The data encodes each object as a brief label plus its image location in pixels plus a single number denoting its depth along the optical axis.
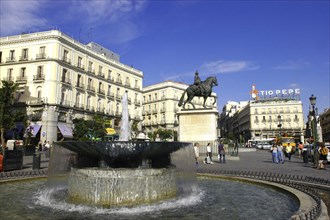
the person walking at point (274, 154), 20.41
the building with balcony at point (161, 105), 73.44
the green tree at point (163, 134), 62.34
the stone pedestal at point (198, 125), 21.78
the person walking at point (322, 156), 15.31
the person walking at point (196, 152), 15.39
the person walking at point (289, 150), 23.62
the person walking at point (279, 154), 20.54
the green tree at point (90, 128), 40.53
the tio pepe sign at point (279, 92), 92.06
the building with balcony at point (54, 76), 41.78
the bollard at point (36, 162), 14.70
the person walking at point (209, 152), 17.83
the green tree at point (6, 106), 28.83
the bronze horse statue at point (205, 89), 22.64
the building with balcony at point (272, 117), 88.12
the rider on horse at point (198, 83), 22.62
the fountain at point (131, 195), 5.66
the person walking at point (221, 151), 18.50
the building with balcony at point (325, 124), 99.31
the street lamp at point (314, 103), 17.28
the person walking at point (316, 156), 16.03
